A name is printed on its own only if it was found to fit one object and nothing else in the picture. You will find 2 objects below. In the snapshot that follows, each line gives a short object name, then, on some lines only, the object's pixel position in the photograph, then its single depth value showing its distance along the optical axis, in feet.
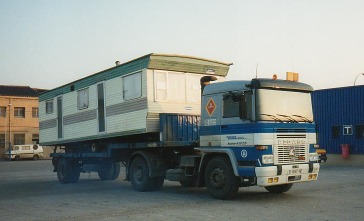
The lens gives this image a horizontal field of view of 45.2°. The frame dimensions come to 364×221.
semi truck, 34.63
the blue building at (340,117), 86.07
